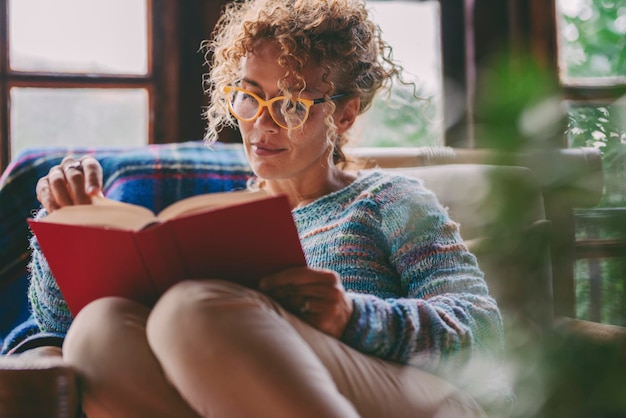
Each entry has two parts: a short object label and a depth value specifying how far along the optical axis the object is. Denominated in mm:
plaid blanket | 1506
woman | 820
